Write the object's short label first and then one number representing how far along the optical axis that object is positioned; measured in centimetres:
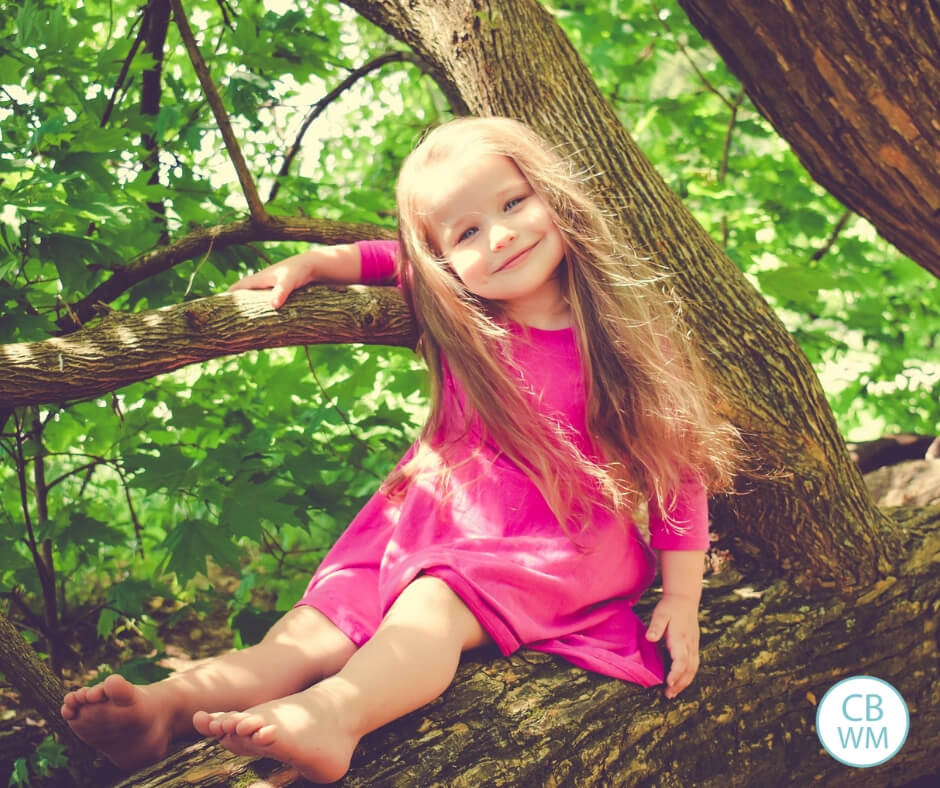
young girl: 165
